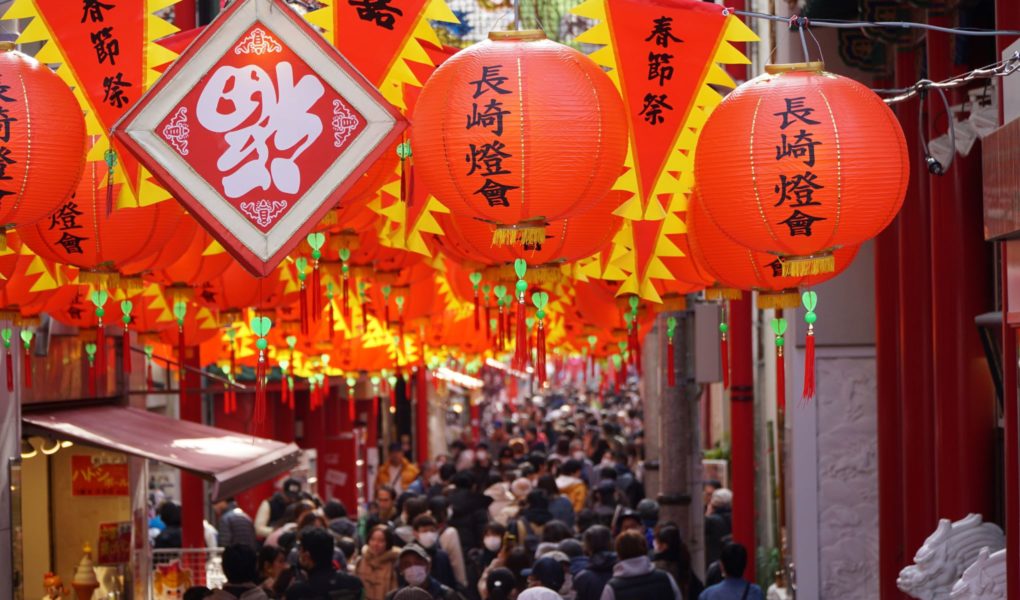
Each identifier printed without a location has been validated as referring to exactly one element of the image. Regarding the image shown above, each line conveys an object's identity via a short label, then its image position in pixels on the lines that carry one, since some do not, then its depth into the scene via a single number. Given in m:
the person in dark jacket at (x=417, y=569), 22.12
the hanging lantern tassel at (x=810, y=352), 13.15
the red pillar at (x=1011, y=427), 13.73
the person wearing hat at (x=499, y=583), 21.67
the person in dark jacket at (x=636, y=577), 18.78
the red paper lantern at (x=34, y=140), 12.12
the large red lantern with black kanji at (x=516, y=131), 11.91
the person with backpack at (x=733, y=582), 19.22
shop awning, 24.70
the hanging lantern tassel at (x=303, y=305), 16.42
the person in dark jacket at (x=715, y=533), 35.41
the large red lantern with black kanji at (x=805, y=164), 12.11
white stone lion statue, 16.66
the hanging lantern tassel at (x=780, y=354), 14.20
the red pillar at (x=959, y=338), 17.86
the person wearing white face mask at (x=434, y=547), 26.67
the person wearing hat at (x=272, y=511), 40.81
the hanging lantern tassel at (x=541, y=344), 14.45
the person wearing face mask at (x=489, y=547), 28.73
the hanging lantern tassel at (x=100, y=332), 16.31
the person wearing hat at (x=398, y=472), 53.75
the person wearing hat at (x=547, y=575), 20.23
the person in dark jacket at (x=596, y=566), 21.39
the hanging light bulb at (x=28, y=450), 26.90
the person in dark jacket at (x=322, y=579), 20.31
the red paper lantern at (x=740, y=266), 15.53
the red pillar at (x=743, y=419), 29.97
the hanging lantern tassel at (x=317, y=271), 16.42
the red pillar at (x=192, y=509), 36.25
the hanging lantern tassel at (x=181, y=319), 21.66
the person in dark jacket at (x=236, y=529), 35.34
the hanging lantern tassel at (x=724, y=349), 16.64
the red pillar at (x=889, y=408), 22.19
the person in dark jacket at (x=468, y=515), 32.56
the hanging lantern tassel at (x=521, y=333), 13.47
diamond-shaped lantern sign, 12.55
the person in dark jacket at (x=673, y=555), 23.61
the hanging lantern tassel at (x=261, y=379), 14.23
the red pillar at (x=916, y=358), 20.34
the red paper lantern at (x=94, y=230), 15.28
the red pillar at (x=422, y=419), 80.69
